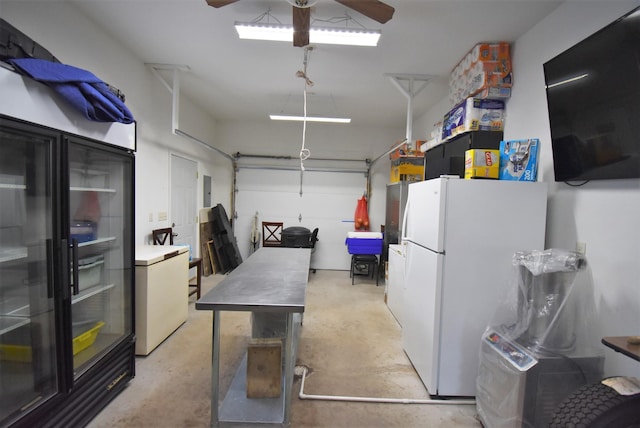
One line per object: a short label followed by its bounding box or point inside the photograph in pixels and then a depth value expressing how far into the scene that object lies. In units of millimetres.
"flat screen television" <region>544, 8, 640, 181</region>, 1365
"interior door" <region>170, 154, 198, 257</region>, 3984
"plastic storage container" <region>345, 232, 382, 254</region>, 4844
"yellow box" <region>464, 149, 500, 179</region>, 2039
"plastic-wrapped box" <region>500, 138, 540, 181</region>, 1979
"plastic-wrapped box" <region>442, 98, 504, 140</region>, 2605
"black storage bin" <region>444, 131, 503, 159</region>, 2609
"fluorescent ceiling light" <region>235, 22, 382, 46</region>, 2162
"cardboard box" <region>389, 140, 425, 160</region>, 4380
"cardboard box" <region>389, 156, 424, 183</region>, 4488
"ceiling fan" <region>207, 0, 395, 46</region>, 1691
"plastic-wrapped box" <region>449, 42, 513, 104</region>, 2508
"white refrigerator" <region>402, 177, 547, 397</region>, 1968
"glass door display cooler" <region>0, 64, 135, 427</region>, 1404
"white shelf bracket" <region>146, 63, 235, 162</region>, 3230
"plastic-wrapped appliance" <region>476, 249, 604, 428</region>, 1530
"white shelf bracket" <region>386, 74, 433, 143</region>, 3338
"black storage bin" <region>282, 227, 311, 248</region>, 5215
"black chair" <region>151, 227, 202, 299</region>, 3439
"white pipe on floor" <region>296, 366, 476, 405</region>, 2012
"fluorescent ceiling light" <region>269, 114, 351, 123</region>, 4027
